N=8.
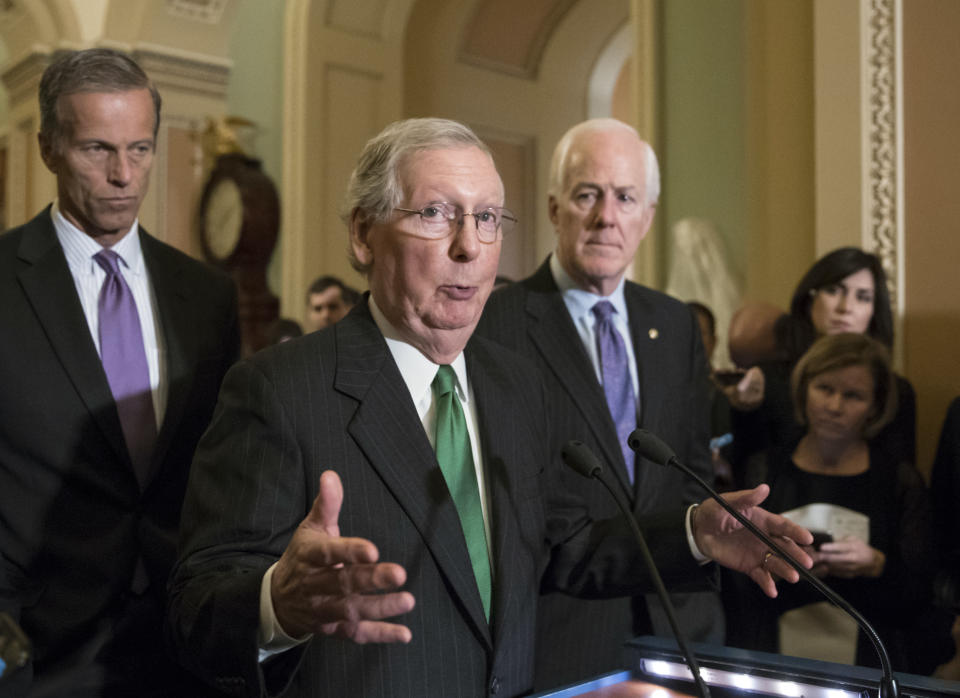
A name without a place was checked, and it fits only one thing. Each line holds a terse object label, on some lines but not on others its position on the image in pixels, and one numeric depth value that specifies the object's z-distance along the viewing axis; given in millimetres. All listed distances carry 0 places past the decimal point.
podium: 1290
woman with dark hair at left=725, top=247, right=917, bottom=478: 3031
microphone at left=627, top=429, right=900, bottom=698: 1252
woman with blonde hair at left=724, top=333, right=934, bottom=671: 2570
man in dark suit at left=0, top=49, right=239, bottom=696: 1755
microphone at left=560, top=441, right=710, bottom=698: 1210
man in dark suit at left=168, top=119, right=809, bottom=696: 1425
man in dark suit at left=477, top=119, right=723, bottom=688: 2191
